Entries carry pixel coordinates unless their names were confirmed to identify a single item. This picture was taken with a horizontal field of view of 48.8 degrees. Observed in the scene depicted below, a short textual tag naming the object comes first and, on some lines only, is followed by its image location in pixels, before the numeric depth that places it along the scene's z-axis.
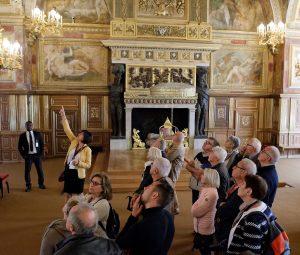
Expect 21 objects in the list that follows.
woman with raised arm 4.73
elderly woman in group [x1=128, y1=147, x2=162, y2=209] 3.64
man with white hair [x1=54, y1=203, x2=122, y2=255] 1.93
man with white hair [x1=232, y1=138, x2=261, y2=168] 4.39
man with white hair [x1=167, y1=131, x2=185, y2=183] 4.36
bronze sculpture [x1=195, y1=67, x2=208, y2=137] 10.64
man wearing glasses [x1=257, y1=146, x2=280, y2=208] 3.46
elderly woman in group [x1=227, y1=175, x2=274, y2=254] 2.29
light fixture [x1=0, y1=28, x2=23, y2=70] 6.40
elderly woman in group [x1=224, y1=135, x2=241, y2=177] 4.53
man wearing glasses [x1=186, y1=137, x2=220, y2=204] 4.25
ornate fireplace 10.34
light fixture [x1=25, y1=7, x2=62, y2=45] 8.07
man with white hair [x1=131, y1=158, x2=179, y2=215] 3.22
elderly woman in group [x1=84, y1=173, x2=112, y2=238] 2.77
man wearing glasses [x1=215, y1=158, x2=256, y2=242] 3.00
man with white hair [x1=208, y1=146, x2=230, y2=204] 3.66
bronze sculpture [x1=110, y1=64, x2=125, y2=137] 10.27
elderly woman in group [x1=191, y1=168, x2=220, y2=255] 3.28
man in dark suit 6.83
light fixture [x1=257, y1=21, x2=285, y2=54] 9.16
